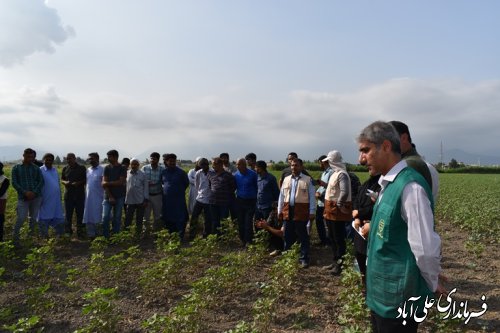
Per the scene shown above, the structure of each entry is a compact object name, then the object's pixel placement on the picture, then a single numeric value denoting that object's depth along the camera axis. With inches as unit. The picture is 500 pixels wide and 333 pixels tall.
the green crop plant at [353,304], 157.6
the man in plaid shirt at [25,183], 307.9
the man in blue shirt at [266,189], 308.8
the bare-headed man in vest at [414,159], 116.6
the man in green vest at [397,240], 82.7
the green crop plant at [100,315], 147.7
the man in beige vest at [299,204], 257.6
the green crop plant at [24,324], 136.3
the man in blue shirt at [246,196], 316.8
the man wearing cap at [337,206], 231.6
